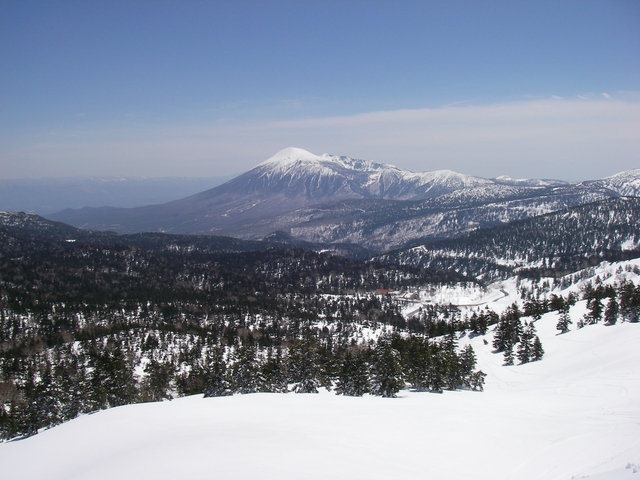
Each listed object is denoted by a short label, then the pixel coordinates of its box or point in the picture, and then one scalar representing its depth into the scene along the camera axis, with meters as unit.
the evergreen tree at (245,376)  66.25
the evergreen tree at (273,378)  64.94
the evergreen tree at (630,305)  82.31
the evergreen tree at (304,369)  60.47
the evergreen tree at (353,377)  58.34
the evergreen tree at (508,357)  80.19
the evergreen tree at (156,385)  79.88
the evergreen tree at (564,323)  90.19
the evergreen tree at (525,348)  78.69
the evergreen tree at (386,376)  55.41
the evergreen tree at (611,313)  84.44
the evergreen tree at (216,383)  65.75
